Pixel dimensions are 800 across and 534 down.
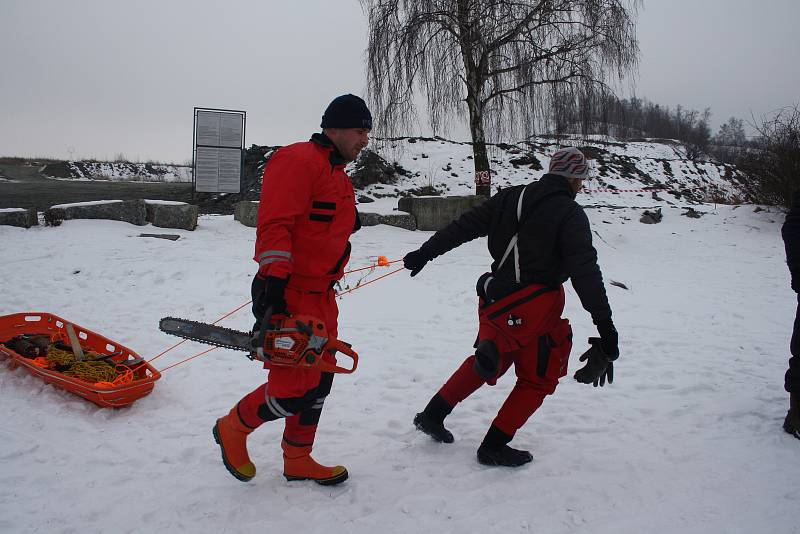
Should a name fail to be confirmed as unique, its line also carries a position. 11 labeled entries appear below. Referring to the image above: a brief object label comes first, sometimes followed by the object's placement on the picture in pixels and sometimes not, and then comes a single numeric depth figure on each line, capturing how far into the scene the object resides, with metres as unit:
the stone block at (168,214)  10.08
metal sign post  12.17
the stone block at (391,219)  11.31
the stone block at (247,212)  11.12
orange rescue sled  3.76
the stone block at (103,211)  9.28
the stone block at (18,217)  8.79
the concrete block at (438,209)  11.50
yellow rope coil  4.01
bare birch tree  10.85
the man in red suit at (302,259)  2.60
